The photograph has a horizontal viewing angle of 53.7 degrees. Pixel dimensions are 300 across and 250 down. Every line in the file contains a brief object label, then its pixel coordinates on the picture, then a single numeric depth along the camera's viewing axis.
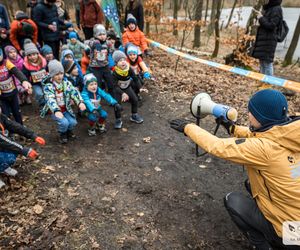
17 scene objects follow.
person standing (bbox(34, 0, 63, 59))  7.41
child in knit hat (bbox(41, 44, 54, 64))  7.04
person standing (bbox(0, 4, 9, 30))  7.20
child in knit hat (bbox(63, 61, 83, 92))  6.42
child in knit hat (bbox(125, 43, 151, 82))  6.75
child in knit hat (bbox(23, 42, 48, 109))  6.07
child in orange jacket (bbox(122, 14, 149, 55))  7.93
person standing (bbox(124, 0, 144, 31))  9.48
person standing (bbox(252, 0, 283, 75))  6.99
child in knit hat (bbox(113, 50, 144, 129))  6.11
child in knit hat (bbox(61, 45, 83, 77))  6.68
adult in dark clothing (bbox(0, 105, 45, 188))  4.33
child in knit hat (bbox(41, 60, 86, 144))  5.27
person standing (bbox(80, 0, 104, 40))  8.65
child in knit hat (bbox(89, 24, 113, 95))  6.56
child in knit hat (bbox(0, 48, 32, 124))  5.24
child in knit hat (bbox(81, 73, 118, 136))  5.59
